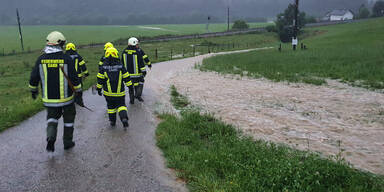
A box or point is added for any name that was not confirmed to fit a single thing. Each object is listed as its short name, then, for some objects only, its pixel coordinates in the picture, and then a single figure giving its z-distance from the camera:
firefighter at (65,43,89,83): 9.61
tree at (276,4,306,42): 70.06
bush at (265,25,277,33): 82.44
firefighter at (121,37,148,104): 9.98
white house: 141.12
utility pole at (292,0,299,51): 34.81
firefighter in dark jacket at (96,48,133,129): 7.39
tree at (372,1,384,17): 109.06
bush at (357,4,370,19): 116.31
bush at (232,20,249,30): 97.19
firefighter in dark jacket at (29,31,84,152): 5.51
